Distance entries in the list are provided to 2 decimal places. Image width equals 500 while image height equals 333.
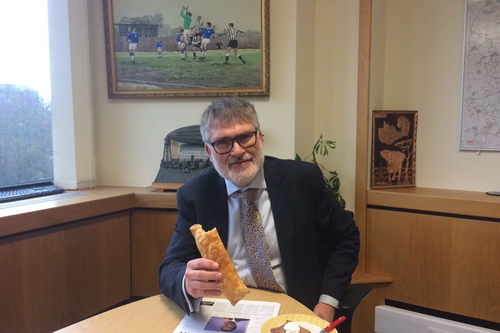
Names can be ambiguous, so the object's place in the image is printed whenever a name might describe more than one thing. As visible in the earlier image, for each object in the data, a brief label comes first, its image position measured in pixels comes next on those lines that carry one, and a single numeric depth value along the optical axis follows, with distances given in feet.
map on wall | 7.50
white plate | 3.44
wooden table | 3.68
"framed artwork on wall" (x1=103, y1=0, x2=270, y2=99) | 8.11
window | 7.60
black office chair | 4.45
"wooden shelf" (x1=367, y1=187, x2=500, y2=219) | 6.84
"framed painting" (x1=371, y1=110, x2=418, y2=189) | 8.17
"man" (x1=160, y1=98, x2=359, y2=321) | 4.81
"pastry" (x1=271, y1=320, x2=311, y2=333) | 3.33
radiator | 7.26
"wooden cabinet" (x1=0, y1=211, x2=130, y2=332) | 5.91
